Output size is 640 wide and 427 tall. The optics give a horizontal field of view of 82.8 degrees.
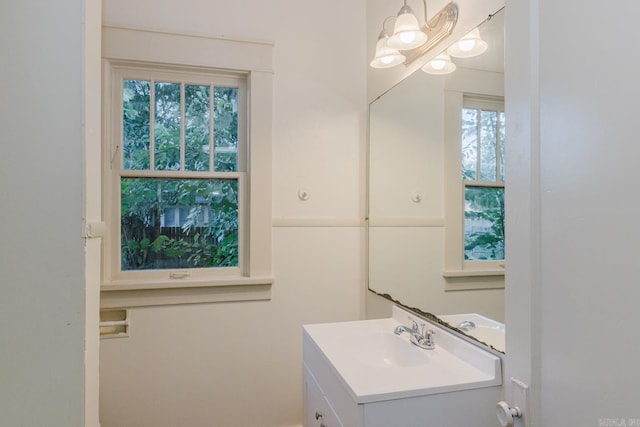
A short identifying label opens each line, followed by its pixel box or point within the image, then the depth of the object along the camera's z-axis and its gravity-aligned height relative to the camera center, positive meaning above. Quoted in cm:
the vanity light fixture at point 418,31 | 137 +72
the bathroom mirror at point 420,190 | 121 +11
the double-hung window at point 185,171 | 184 +22
